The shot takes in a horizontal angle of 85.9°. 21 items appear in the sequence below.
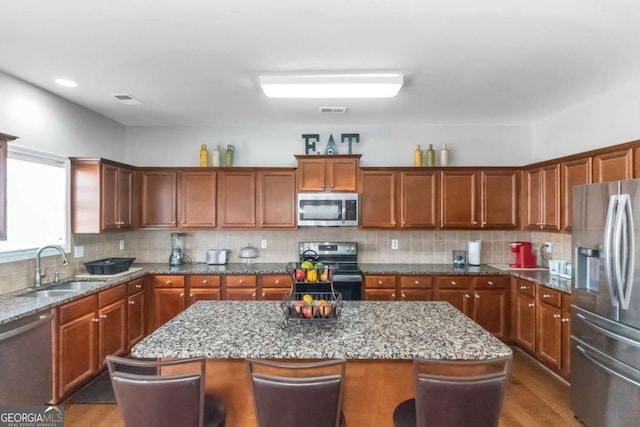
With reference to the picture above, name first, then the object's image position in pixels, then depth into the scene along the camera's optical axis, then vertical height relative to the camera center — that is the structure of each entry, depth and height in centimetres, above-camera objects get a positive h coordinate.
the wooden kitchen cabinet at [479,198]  418 +23
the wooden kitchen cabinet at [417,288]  392 -81
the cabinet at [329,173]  418 +54
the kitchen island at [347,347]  158 -62
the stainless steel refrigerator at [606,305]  215 -60
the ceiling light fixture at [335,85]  278 +109
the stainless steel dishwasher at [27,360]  218 -97
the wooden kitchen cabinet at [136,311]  358 -101
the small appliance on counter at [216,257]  434 -51
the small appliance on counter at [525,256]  406 -46
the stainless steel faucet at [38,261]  293 -39
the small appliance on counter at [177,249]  432 -41
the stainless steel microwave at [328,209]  411 +10
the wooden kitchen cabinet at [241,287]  393 -80
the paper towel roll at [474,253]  430 -45
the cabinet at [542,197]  353 +22
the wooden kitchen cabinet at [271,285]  393 -78
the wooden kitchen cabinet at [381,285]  393 -78
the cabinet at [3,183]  232 +23
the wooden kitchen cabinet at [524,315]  350 -104
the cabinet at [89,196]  352 +22
